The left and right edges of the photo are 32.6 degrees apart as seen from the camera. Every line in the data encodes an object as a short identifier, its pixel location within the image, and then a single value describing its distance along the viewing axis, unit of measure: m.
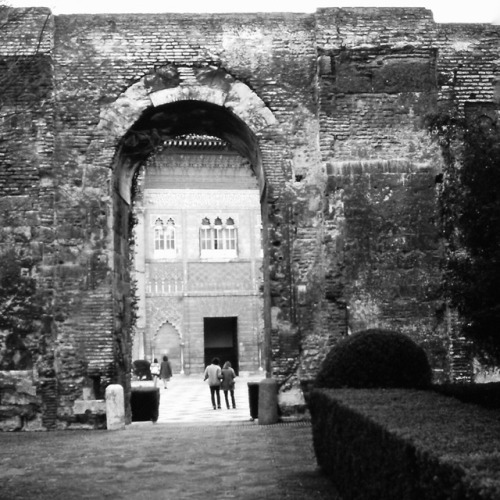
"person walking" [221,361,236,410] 17.81
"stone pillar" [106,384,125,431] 11.66
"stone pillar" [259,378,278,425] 11.88
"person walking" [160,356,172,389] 27.03
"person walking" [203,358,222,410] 17.64
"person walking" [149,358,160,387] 28.22
